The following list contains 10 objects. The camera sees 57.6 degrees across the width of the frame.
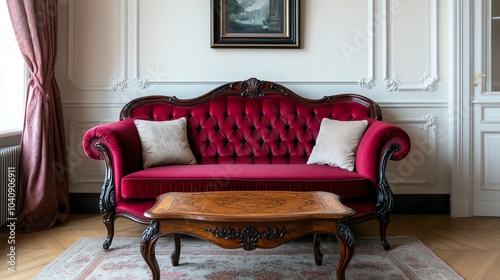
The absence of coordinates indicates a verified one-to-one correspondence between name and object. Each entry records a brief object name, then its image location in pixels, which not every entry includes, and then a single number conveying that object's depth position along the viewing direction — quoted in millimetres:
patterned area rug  2055
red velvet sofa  2371
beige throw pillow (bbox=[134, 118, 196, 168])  2697
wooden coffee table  1632
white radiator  2612
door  3113
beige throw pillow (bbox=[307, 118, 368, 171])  2643
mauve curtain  2770
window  2873
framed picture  3209
